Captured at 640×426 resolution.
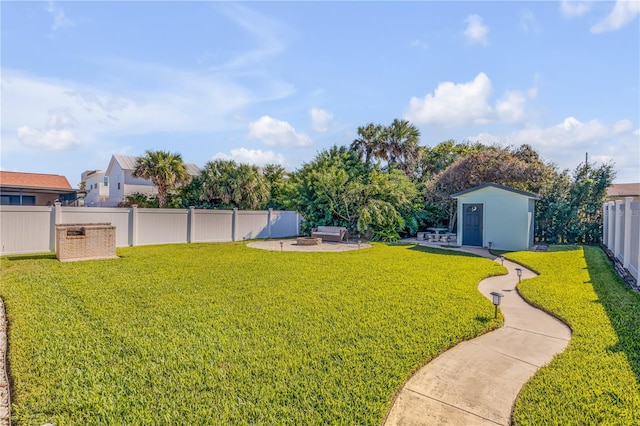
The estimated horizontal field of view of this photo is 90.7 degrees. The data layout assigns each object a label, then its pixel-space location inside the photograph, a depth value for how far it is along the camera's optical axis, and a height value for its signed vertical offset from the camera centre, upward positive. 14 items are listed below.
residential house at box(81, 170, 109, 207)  31.83 +1.22
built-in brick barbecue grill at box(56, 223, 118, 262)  9.70 -1.30
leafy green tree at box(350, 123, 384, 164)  25.58 +5.34
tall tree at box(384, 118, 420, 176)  25.41 +5.24
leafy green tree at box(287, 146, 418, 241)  17.16 +0.54
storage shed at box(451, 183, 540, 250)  13.81 -0.36
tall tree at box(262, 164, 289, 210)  22.50 +1.78
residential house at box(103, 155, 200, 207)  28.95 +1.79
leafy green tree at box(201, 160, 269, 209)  21.28 +1.29
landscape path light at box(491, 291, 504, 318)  5.17 -1.49
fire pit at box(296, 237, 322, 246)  14.66 -1.70
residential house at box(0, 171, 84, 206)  21.83 +0.69
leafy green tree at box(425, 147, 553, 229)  17.30 +1.93
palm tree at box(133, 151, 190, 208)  20.06 +2.17
